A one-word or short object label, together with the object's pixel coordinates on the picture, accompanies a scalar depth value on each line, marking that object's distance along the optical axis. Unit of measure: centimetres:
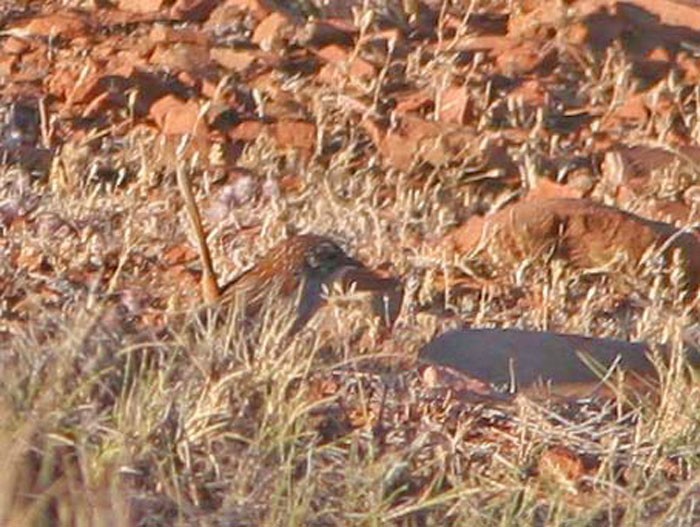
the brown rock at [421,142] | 1557
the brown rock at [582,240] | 1389
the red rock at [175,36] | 1683
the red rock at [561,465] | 1041
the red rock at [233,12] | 1720
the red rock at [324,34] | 1691
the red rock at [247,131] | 1587
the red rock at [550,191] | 1523
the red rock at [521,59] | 1683
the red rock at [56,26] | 1687
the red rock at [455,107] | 1609
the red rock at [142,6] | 1739
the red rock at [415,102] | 1622
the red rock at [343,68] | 1642
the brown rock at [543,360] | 1127
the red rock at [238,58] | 1667
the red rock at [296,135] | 1577
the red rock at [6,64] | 1648
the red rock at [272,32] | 1694
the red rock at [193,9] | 1733
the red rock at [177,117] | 1577
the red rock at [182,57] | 1655
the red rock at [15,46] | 1667
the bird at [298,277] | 1221
